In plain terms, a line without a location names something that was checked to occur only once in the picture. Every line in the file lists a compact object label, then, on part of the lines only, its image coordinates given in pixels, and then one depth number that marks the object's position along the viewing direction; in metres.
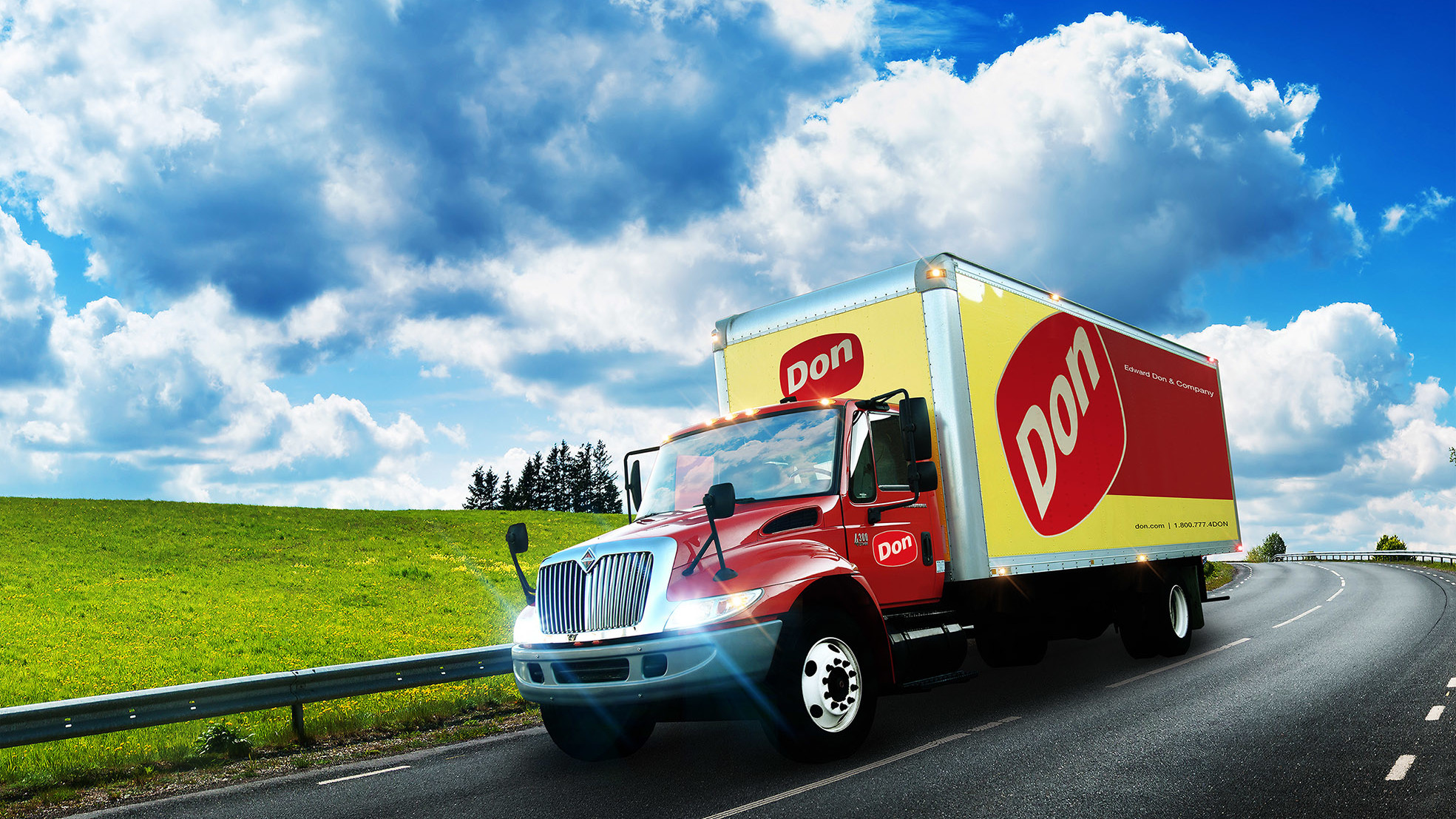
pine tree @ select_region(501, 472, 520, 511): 101.31
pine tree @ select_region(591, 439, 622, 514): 104.43
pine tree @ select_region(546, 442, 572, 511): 102.81
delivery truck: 6.42
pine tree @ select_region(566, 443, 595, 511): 103.25
